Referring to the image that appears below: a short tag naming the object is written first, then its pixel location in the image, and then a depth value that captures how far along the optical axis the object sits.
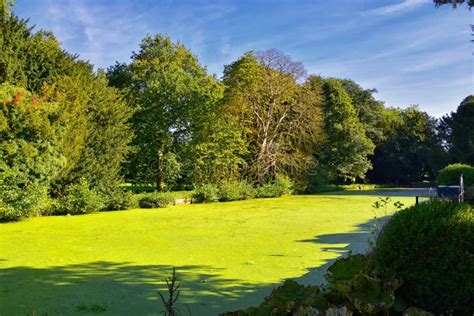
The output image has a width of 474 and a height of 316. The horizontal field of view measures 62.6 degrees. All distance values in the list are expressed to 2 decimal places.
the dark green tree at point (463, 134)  25.20
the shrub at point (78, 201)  10.60
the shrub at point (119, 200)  11.81
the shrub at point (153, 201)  12.69
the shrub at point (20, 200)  8.69
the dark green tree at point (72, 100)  10.44
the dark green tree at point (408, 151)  28.00
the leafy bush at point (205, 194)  14.52
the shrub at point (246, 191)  15.92
